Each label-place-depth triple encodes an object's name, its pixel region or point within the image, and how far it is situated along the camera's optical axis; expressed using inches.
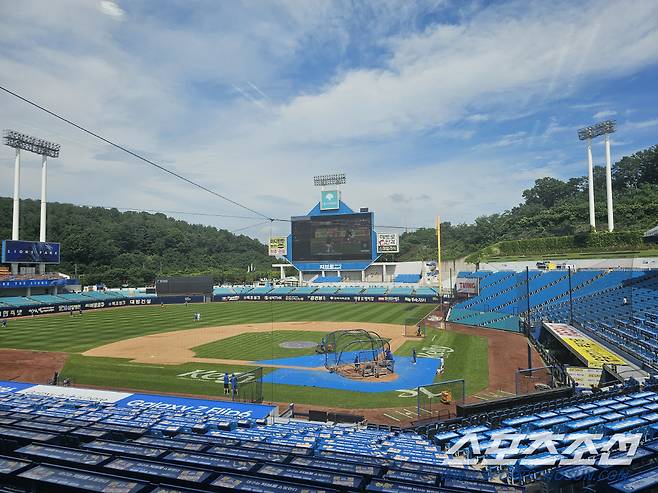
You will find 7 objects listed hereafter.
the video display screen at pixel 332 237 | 3004.4
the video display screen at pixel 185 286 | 2839.6
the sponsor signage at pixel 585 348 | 815.8
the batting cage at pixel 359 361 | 1011.3
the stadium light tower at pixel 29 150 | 2532.0
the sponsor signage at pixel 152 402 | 586.6
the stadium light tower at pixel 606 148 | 2357.3
